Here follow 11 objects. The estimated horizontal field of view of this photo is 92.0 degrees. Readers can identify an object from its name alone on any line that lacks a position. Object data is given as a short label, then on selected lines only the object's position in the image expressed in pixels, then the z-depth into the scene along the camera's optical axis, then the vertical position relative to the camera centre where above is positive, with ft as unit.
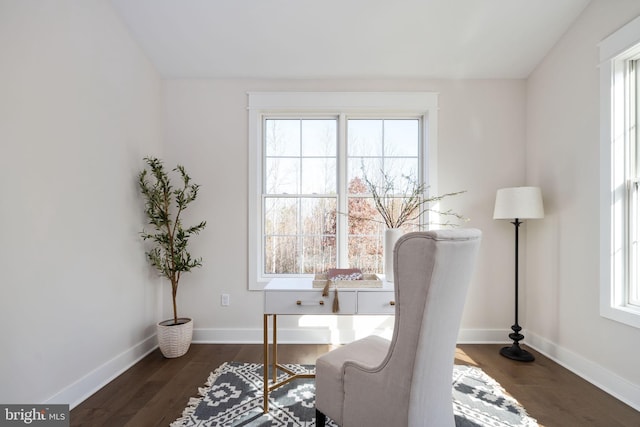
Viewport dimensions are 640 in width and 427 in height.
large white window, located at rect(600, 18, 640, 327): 6.93 +0.76
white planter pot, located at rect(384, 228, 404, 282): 6.82 -0.69
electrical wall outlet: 9.87 -2.73
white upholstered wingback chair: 3.80 -1.63
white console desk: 6.31 -1.78
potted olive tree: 8.69 -0.80
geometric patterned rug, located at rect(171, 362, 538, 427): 5.91 -3.96
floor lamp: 8.42 +0.21
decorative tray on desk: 6.49 -1.44
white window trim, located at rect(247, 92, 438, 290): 9.89 +3.50
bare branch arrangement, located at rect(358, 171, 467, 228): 9.91 +0.60
